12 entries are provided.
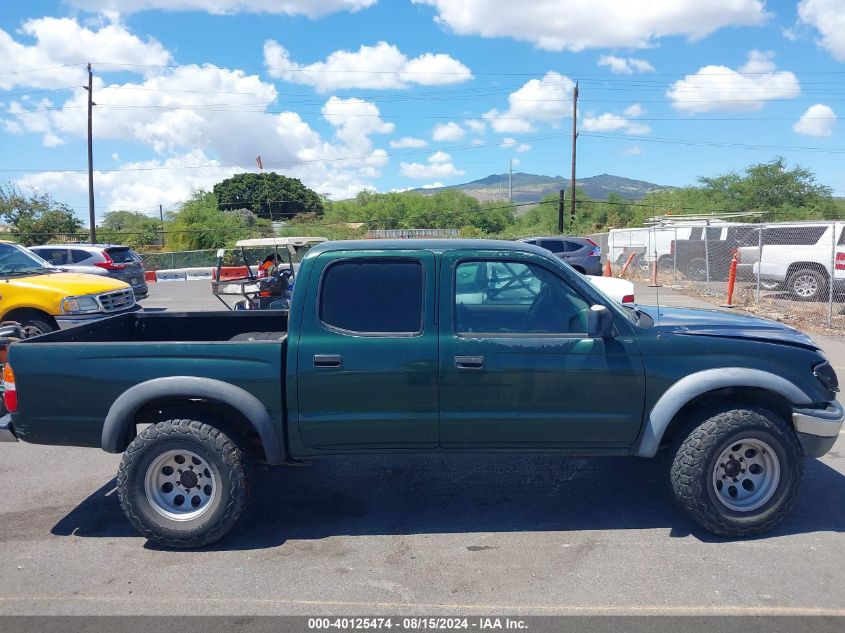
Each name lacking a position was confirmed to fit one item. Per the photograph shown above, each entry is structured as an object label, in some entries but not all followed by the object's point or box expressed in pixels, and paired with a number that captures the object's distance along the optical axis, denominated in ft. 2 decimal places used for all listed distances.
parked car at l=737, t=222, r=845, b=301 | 53.31
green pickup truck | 14.06
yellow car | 31.99
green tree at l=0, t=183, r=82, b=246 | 140.77
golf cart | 38.67
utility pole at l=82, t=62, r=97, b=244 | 115.29
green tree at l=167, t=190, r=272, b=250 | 155.84
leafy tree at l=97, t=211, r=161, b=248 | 157.58
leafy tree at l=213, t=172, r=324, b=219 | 246.27
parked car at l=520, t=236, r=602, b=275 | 73.56
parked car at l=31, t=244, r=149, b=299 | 58.13
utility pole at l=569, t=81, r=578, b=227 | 139.44
